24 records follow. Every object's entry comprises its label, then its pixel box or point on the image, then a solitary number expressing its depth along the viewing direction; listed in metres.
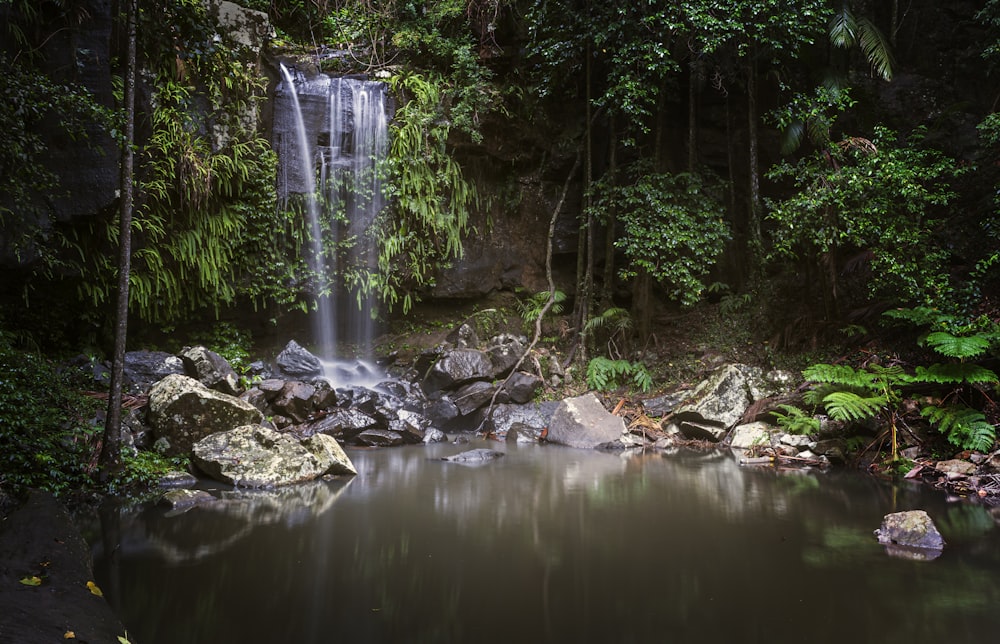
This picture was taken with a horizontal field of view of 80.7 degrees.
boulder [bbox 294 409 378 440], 8.27
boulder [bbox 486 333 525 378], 10.43
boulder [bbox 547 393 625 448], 8.68
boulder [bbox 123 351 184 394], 7.72
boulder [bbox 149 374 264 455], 6.15
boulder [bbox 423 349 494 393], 10.15
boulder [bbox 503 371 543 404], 10.09
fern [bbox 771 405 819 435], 7.26
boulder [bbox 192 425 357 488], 5.79
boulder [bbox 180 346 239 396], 7.78
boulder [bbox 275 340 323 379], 9.96
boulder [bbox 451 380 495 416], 9.86
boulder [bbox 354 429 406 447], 8.31
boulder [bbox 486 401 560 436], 9.61
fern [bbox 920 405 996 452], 5.75
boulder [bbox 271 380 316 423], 8.29
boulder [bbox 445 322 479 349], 11.39
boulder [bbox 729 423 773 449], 7.82
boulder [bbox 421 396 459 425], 9.70
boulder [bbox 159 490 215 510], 4.91
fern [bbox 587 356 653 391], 10.52
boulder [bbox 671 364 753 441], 8.61
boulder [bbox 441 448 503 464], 7.20
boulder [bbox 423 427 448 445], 8.80
